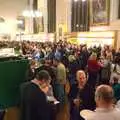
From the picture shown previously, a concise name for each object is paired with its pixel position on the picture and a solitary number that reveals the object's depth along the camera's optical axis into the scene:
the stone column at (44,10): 12.55
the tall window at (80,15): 8.76
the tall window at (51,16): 11.89
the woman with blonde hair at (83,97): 2.14
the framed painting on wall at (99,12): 7.58
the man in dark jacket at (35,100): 1.81
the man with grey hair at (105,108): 1.18
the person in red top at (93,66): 4.01
